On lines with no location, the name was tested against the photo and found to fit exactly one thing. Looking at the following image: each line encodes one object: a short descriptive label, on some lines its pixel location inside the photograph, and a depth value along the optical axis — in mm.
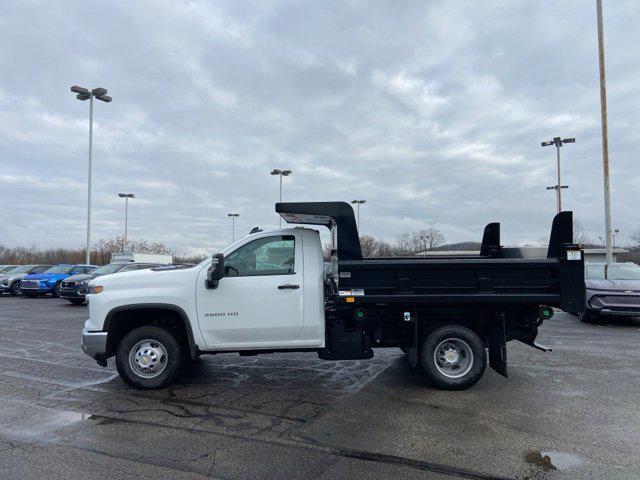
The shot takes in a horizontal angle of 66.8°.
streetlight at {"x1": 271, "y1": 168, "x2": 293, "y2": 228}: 41134
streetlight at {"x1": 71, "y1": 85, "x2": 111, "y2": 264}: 28312
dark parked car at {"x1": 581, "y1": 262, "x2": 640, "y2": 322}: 12672
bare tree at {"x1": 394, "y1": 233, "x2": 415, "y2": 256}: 52438
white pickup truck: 6305
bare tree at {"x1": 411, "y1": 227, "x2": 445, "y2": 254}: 53825
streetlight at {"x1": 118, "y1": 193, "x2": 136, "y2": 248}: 58531
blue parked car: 24609
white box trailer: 32094
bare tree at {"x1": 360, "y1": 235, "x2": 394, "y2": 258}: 48131
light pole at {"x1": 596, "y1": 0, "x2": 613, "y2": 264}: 19969
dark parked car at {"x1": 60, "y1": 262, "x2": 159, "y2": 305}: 19656
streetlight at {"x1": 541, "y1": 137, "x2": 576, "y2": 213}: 32594
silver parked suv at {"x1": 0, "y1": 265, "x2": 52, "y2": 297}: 26156
